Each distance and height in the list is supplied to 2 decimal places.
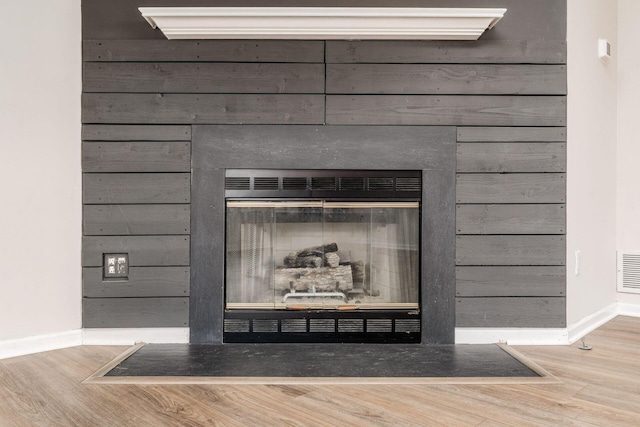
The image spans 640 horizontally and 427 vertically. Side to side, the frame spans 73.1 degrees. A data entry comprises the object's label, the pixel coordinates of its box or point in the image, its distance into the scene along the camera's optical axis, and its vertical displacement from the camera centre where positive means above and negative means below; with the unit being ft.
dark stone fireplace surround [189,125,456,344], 7.35 +0.77
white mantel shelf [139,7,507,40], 6.64 +2.99
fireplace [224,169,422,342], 7.37 -0.76
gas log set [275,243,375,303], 7.54 -1.08
